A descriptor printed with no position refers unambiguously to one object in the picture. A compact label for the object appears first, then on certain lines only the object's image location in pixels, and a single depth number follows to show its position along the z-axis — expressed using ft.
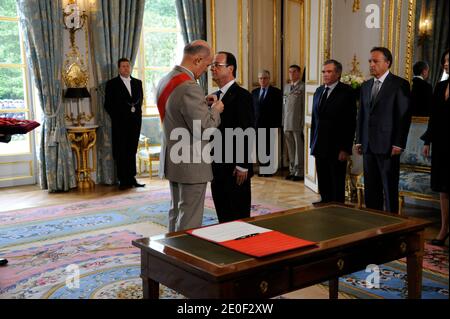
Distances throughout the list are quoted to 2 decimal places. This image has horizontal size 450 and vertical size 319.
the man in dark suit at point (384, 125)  13.26
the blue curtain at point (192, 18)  24.04
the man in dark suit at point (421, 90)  15.92
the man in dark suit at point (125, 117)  21.06
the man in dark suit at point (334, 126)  15.49
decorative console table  21.03
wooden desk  5.60
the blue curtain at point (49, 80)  19.83
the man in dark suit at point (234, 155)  10.71
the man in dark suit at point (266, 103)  23.57
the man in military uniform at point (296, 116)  22.84
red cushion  10.78
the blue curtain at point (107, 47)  21.59
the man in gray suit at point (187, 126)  8.72
